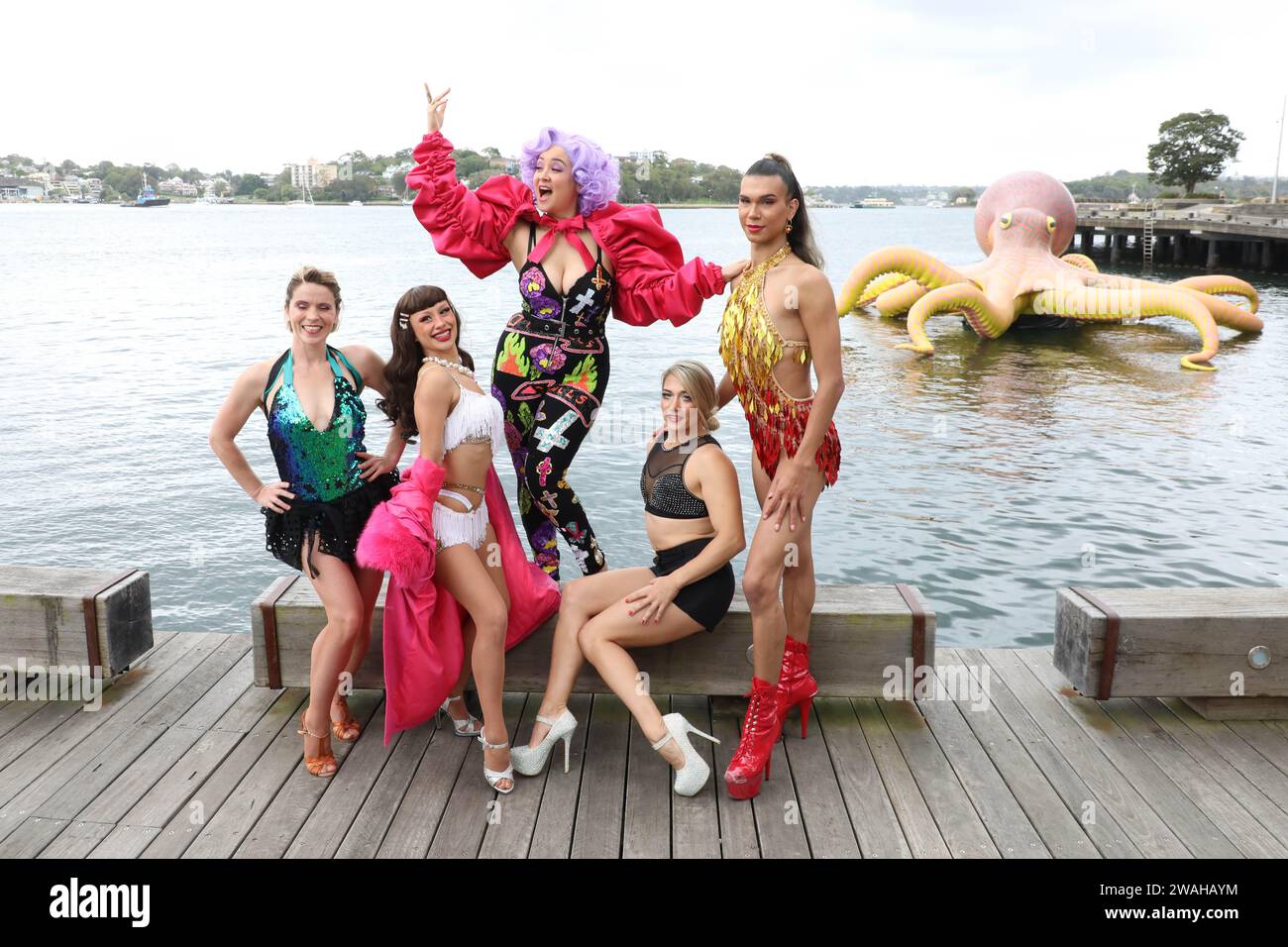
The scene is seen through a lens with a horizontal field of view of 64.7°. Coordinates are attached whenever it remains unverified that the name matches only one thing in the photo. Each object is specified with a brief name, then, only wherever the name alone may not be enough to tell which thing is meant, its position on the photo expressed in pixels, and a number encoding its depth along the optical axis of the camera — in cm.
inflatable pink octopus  2061
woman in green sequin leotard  357
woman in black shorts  354
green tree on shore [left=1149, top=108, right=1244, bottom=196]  7162
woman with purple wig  401
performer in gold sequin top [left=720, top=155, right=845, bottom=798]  340
